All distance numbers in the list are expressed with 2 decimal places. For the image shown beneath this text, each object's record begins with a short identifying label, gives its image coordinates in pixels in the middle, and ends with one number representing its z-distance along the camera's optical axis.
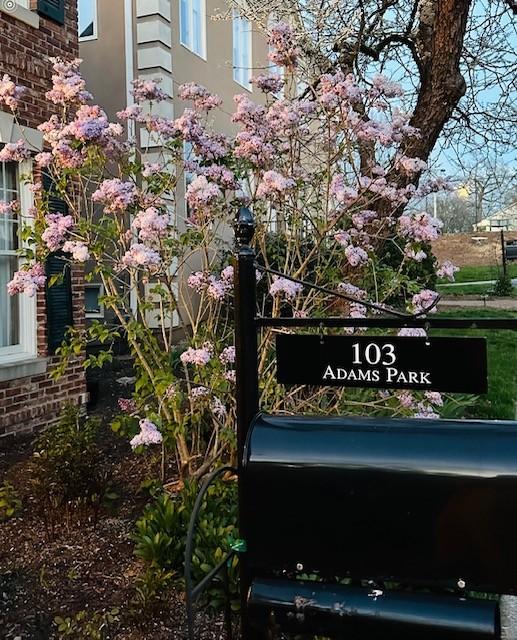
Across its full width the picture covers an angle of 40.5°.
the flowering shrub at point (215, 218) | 3.94
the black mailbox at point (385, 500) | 1.86
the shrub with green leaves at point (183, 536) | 3.13
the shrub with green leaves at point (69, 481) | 3.92
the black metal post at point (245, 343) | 2.23
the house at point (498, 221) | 37.66
